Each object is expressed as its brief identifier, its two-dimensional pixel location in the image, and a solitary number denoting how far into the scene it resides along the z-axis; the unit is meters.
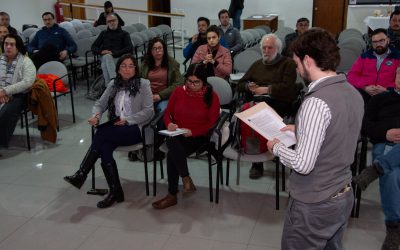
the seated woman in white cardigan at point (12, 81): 4.41
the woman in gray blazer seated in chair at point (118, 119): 3.44
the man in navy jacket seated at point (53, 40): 6.54
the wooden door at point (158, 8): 13.12
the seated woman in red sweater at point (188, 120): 3.34
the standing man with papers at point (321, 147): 1.57
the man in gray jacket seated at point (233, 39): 6.48
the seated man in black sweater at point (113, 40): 6.55
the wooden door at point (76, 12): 13.50
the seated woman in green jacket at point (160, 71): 4.33
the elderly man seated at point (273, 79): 3.89
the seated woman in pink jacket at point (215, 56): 4.81
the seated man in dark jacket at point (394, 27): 5.61
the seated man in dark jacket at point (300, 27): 6.49
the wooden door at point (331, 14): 11.27
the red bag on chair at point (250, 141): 3.24
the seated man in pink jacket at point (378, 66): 4.11
